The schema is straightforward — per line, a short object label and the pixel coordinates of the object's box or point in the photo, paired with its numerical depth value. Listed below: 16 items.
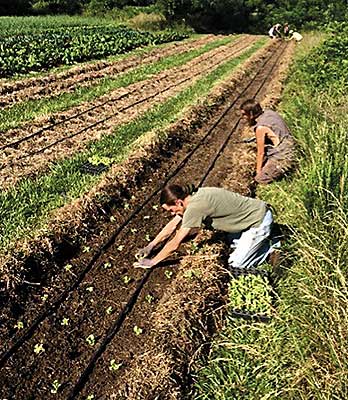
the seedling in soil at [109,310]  5.04
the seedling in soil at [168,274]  5.63
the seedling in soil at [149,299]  5.20
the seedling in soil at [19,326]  4.75
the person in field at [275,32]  33.50
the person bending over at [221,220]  4.96
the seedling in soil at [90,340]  4.64
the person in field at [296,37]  31.28
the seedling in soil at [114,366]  4.34
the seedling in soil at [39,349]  4.51
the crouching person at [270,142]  7.44
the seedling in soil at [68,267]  5.66
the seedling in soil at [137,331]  4.76
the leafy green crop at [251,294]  4.79
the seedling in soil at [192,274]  5.40
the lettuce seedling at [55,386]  4.12
